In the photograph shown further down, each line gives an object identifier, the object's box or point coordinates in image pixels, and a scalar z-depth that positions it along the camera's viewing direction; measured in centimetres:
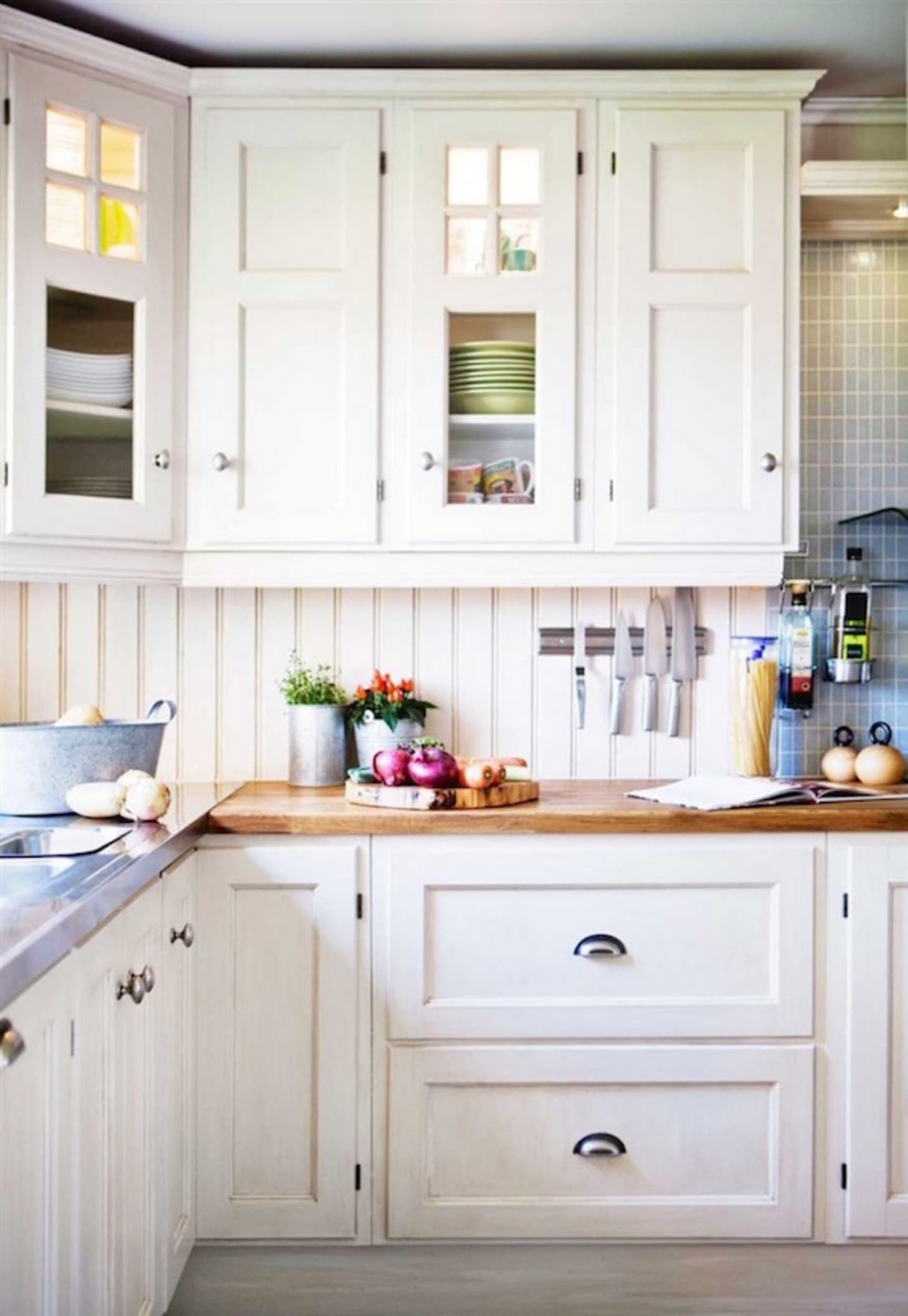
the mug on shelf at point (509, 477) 236
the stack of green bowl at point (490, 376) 235
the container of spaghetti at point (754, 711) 252
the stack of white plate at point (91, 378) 221
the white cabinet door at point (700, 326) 234
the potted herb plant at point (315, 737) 248
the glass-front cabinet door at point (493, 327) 233
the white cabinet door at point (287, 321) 233
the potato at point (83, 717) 213
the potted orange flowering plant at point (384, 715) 249
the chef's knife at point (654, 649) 260
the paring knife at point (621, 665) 259
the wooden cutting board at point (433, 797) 213
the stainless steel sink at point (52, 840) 181
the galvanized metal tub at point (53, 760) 203
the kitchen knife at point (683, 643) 259
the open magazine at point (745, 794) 216
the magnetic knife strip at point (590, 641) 262
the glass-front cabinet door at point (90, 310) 217
